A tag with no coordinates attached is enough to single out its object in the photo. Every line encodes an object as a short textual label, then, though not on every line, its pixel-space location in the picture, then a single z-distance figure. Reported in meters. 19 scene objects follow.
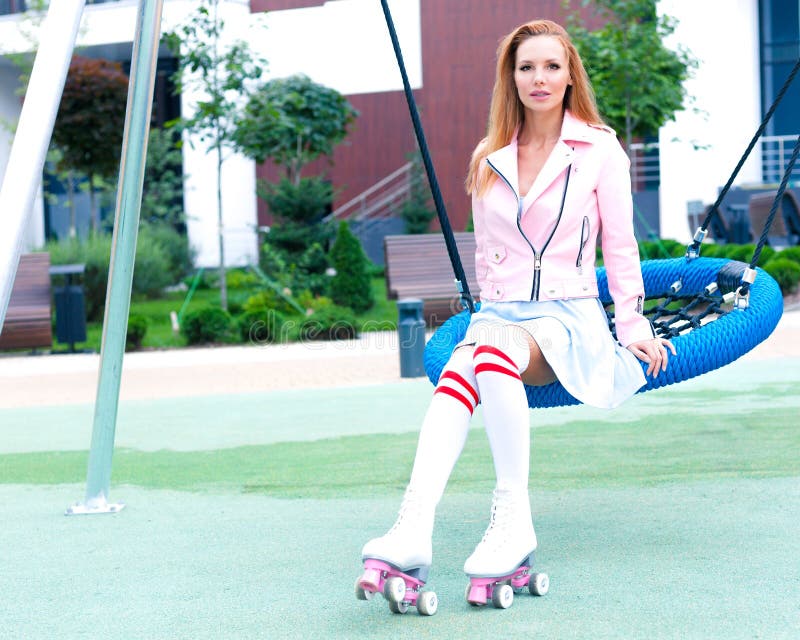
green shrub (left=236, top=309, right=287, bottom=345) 10.69
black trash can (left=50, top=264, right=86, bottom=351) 10.34
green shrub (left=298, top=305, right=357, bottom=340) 10.75
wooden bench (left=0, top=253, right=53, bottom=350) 10.12
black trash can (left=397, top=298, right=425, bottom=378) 7.50
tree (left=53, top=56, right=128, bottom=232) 15.58
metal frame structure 2.47
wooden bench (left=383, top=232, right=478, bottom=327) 10.65
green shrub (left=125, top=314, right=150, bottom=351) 10.46
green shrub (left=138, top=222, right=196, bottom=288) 17.31
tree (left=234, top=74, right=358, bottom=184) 13.55
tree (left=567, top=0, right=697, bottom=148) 12.70
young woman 2.59
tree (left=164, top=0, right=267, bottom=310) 12.49
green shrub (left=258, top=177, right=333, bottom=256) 16.06
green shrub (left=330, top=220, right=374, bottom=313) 12.86
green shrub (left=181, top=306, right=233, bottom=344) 10.60
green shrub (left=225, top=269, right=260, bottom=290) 16.32
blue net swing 2.86
